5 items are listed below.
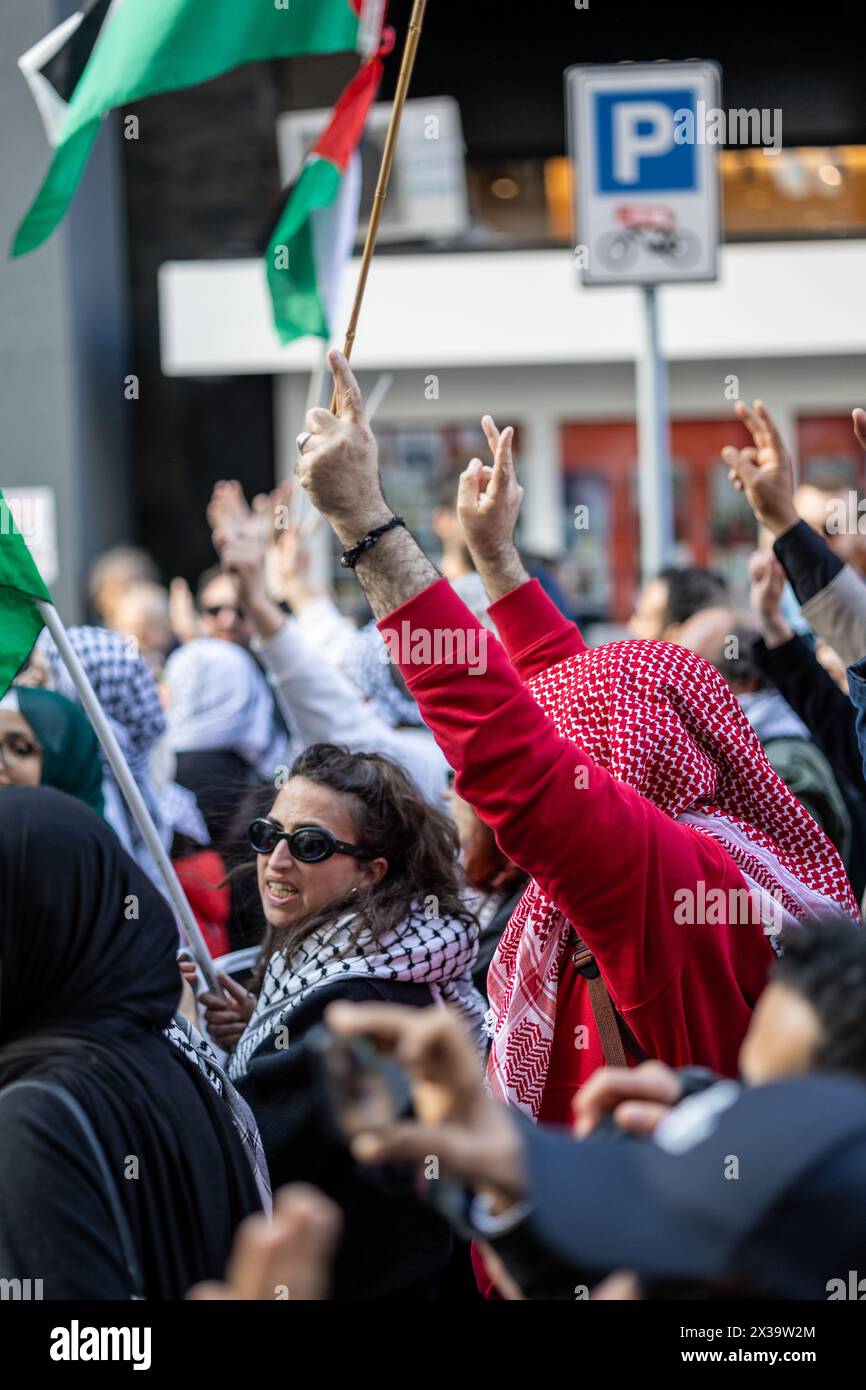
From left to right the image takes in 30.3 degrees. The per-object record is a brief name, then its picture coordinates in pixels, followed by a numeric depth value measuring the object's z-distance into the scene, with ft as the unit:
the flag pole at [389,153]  8.91
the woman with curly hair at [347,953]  8.52
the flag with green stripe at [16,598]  10.00
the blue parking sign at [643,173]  16.90
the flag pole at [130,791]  10.02
